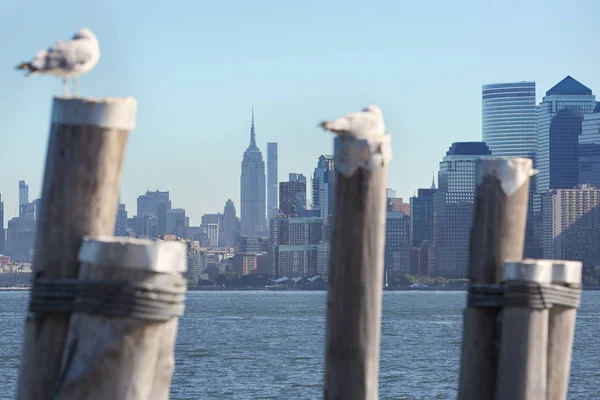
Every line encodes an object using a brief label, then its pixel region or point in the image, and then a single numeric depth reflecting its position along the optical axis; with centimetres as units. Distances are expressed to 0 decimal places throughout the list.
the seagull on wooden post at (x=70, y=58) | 1495
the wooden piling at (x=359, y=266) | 1541
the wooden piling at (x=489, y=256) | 1835
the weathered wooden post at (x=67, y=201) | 1335
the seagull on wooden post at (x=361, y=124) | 1533
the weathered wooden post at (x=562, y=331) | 1865
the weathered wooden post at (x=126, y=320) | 1244
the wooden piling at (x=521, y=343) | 1792
